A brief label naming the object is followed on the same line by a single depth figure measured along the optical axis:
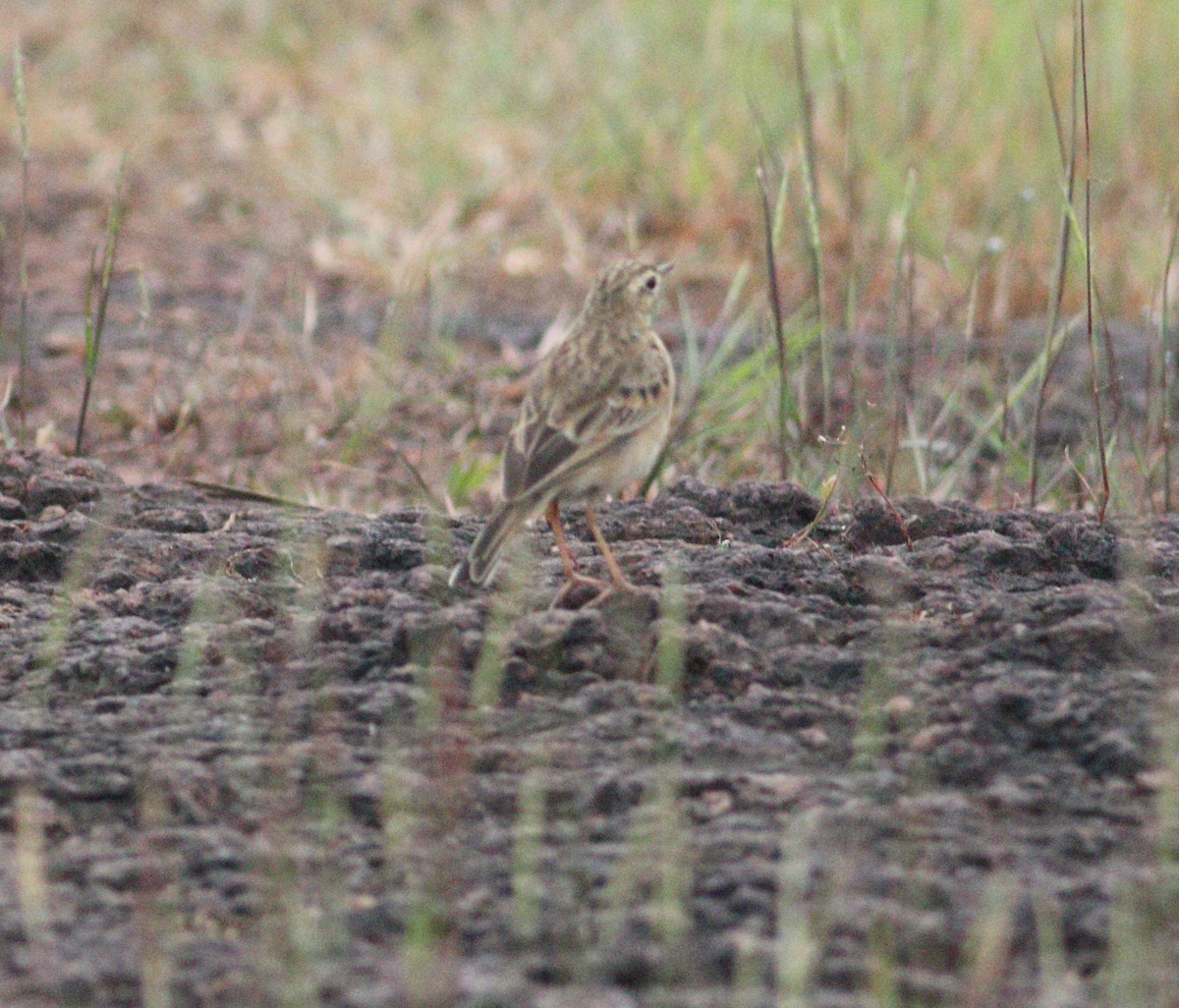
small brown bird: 7.38
